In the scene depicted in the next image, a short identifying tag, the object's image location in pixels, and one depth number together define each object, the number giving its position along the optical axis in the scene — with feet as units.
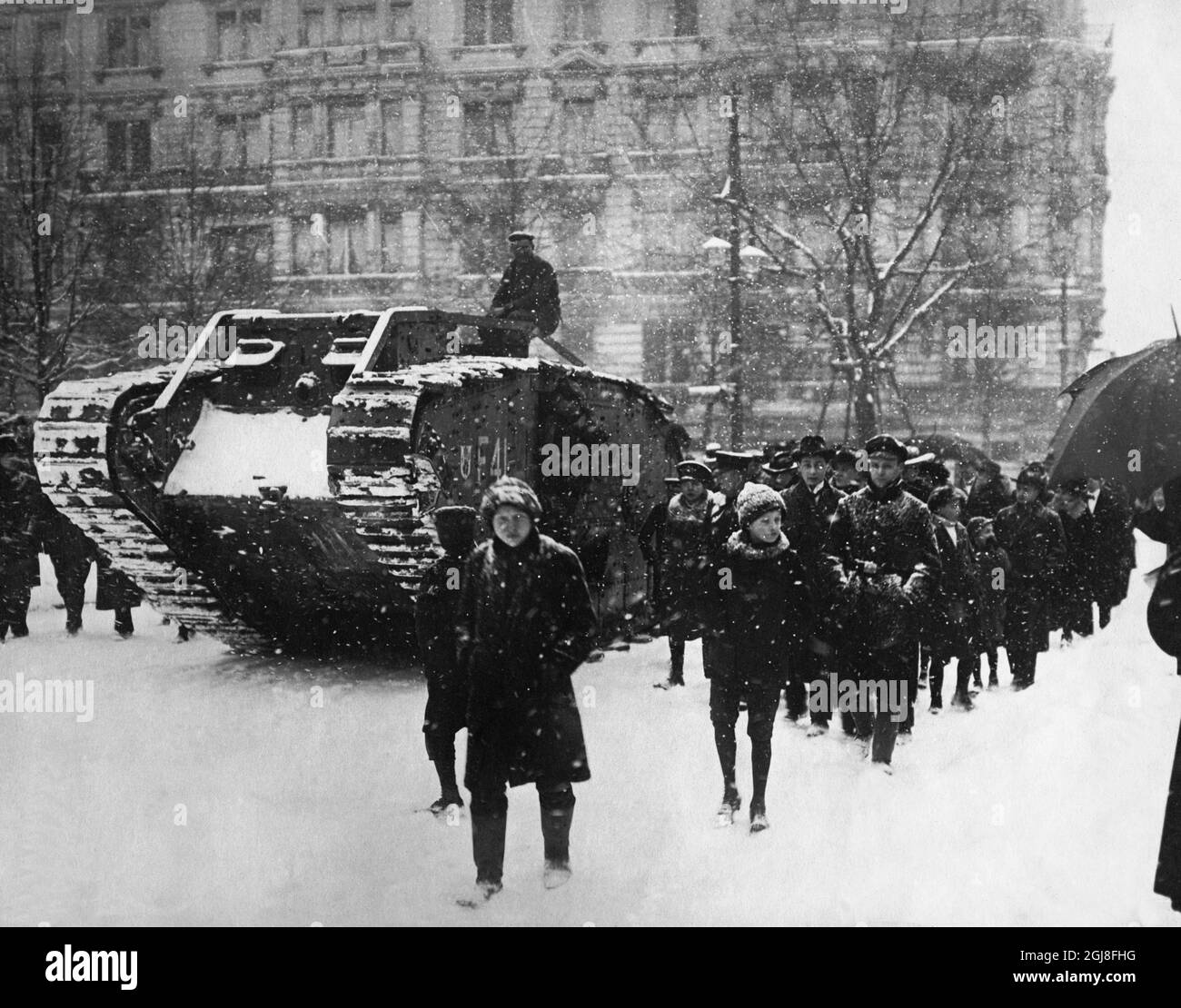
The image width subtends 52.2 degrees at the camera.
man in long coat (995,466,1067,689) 26.35
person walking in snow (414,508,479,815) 16.33
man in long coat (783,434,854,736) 22.35
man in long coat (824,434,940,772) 18.60
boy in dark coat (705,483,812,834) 16.65
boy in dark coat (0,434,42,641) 30.12
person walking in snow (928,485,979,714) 20.93
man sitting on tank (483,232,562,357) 29.50
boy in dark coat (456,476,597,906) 13.97
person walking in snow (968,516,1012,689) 25.63
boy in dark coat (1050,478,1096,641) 30.50
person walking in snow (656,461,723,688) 24.27
